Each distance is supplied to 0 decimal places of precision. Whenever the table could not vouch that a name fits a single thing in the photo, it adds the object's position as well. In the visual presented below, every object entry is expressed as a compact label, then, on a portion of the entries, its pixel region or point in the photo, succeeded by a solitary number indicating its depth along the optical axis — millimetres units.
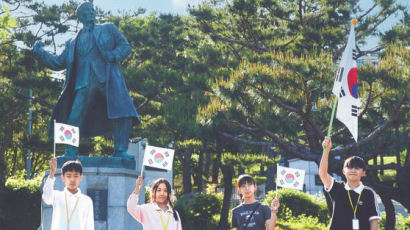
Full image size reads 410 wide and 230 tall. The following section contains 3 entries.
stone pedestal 10219
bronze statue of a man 10883
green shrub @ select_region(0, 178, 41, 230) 16297
